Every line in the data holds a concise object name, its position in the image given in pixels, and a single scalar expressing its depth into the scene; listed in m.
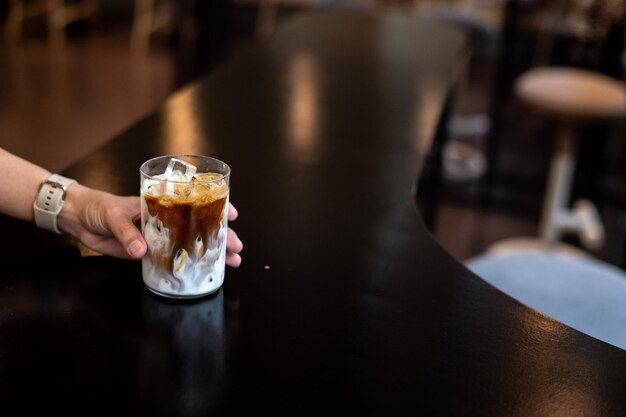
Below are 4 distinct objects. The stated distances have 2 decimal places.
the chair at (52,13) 6.35
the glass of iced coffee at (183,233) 0.94
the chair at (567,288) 1.47
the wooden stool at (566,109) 2.81
